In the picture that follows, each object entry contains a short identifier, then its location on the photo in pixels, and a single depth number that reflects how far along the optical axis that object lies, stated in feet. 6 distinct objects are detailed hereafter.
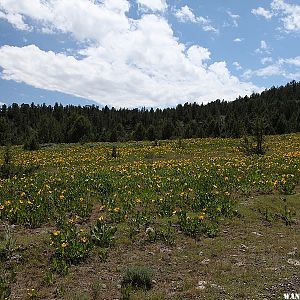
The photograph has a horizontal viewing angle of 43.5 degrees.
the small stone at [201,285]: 21.04
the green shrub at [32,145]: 126.32
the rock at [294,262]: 24.63
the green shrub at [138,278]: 21.57
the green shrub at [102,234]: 27.63
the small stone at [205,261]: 24.98
